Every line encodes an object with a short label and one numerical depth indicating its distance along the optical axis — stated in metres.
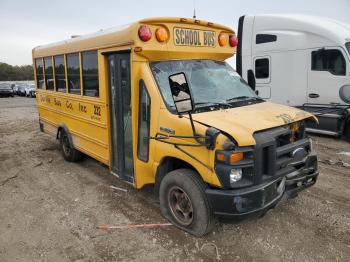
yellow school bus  3.44
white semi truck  8.35
